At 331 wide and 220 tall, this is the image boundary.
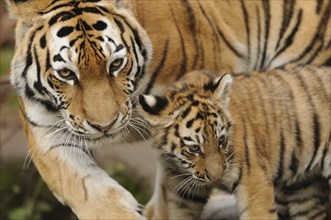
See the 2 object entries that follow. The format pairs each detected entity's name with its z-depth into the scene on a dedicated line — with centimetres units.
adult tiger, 912
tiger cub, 912
